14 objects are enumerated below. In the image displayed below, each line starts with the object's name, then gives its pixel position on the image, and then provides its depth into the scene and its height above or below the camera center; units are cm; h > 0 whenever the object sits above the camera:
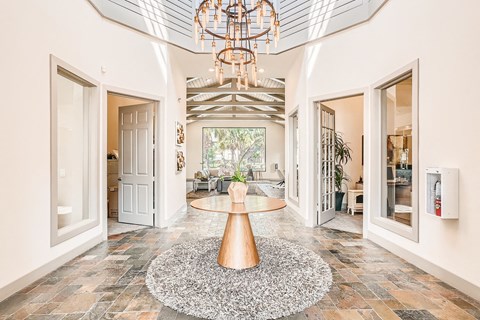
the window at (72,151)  308 +10
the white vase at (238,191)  307 -37
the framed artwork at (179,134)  578 +56
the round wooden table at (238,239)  290 -88
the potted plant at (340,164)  603 -13
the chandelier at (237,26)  279 +148
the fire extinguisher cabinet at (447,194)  261 -35
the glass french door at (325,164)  505 -10
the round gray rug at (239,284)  216 -120
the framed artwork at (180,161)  586 -4
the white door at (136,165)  502 -11
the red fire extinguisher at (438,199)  267 -40
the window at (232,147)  1508 +68
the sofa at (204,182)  1081 -94
